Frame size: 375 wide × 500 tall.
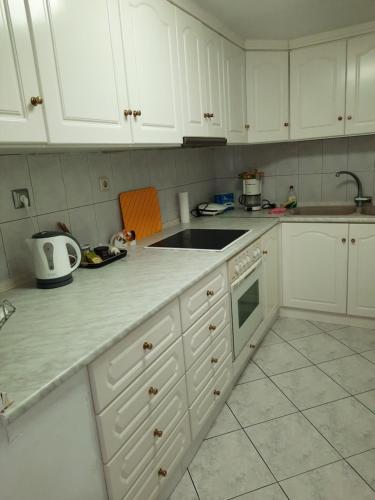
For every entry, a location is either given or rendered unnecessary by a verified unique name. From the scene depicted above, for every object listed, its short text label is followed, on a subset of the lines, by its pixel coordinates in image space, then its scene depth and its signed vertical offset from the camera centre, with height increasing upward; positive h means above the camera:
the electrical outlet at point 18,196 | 1.43 -0.08
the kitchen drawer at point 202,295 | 1.43 -0.57
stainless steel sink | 2.80 -0.45
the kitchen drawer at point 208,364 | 1.50 -0.90
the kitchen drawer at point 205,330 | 1.47 -0.74
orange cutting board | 2.05 -0.27
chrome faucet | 2.68 -0.32
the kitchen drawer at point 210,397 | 1.54 -1.08
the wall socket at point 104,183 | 1.88 -0.07
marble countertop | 0.83 -0.45
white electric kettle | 1.36 -0.32
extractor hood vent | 1.86 +0.11
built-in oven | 1.89 -0.77
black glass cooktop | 1.91 -0.44
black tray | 1.62 -0.42
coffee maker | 2.91 -0.25
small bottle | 2.90 -0.35
